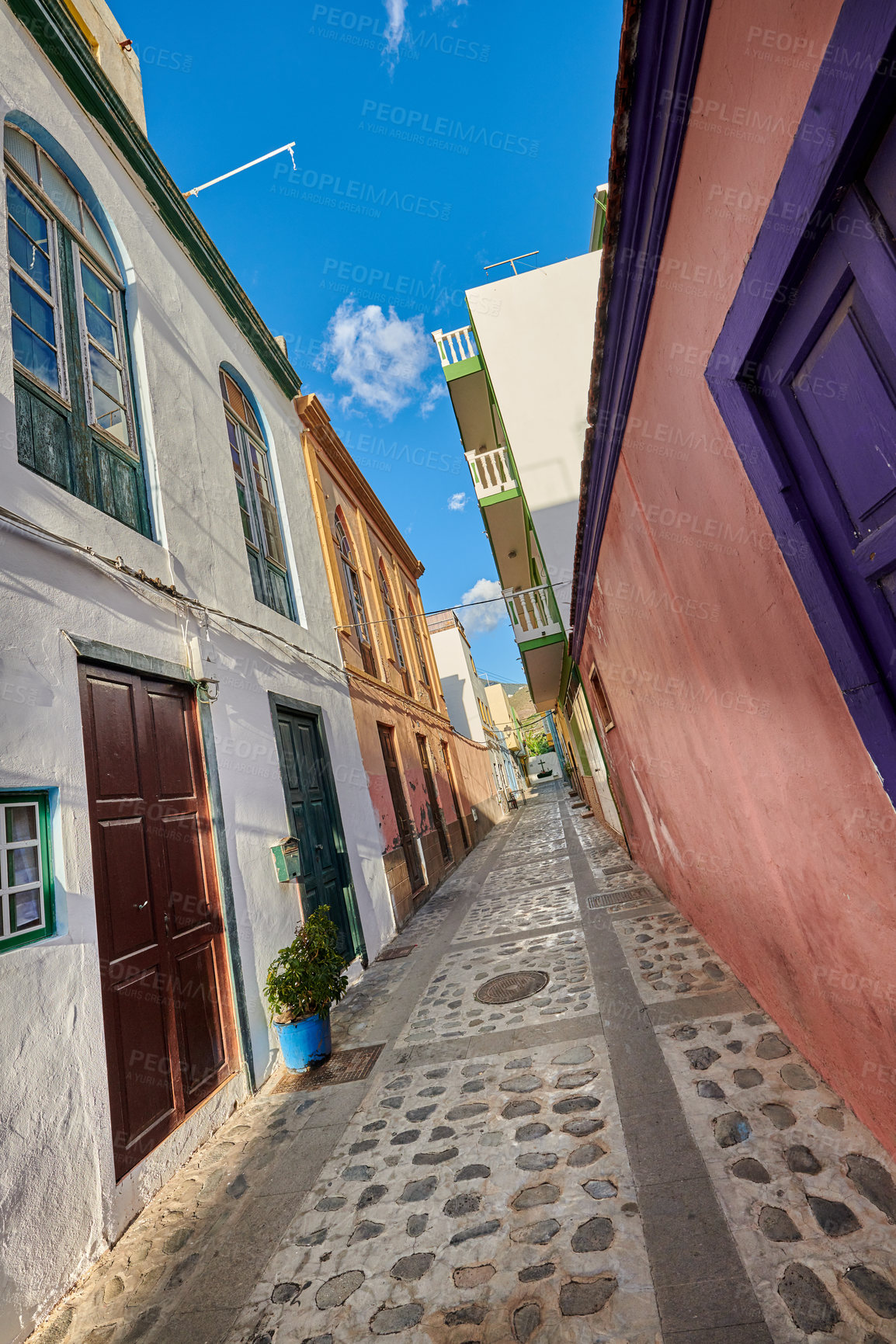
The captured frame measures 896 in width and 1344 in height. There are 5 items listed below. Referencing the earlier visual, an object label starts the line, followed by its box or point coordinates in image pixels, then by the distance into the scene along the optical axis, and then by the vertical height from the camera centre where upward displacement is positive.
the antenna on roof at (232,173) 8.17 +8.65
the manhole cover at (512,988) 4.90 -1.38
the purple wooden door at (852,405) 1.40 +0.79
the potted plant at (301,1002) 4.54 -1.01
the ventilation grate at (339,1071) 4.25 -1.45
